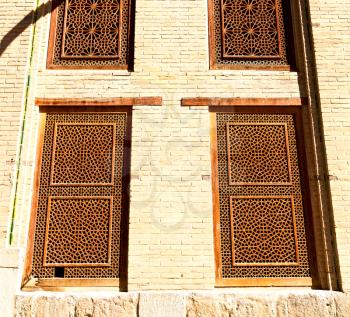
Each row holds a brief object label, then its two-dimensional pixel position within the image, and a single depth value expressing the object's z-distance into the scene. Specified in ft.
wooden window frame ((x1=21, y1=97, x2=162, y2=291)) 13.80
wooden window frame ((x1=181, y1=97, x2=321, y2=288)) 13.84
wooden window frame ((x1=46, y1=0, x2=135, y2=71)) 16.15
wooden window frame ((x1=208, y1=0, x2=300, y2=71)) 16.12
